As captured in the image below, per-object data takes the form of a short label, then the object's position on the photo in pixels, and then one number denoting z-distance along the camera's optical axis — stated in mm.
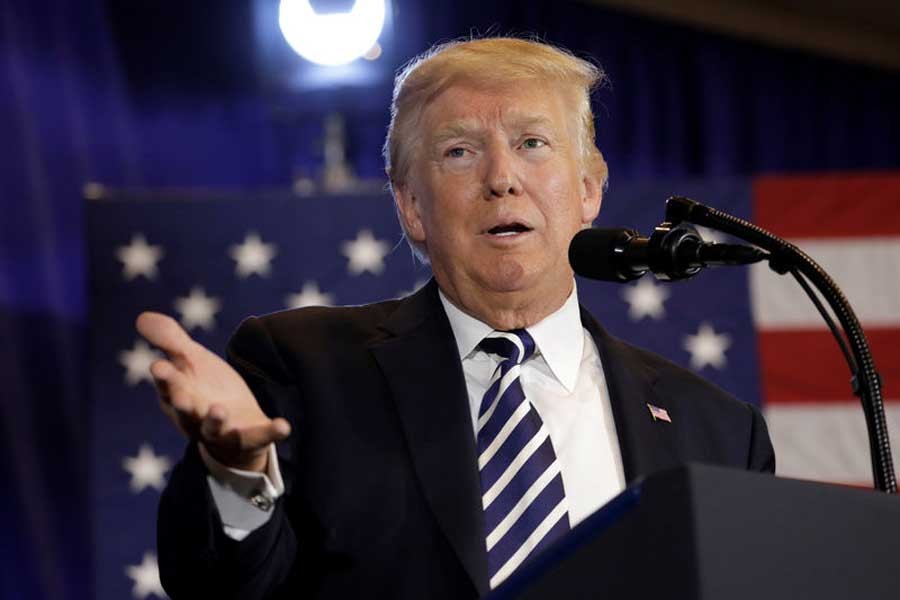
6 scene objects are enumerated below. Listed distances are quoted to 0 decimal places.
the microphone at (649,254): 3097
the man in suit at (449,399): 3151
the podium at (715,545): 2878
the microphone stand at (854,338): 3121
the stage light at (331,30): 4445
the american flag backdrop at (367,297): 4261
